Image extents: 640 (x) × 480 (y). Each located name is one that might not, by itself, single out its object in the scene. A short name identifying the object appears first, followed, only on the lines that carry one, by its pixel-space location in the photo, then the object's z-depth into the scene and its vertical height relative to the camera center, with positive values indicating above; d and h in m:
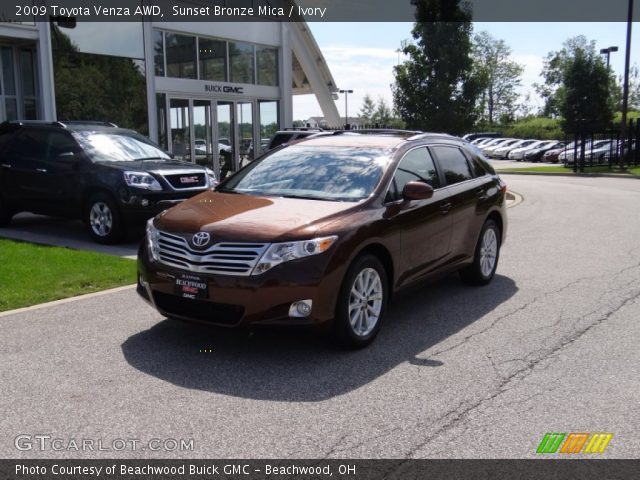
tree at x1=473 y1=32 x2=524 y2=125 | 105.88 +8.95
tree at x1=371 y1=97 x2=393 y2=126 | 84.94 +2.72
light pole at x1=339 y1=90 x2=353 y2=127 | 77.01 +4.66
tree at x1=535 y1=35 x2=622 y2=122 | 92.84 +8.67
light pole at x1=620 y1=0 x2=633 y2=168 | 31.56 +2.59
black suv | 10.29 -0.62
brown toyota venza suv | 5.02 -0.82
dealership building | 16.30 +1.62
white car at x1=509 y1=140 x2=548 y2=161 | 50.44 -1.41
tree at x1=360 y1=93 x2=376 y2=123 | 92.88 +3.49
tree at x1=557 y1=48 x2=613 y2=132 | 46.28 +2.68
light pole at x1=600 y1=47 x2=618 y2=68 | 40.41 +4.86
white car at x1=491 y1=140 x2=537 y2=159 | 52.81 -1.26
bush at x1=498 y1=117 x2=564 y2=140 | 73.76 +0.19
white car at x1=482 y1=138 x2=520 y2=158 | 54.12 -1.19
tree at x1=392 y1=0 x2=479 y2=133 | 36.03 +3.25
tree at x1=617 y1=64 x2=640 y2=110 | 90.69 +4.71
